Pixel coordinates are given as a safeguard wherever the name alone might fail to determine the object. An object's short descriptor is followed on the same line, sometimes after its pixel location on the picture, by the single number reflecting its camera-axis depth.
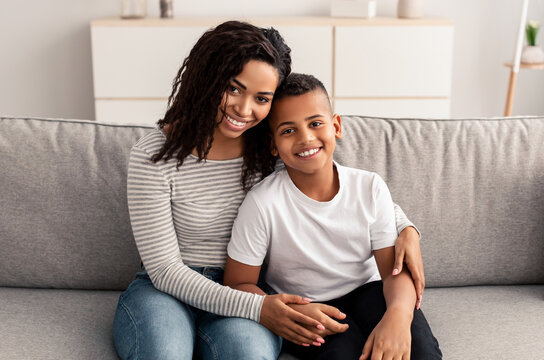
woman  1.31
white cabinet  3.30
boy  1.41
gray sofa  1.61
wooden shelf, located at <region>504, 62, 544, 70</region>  3.43
